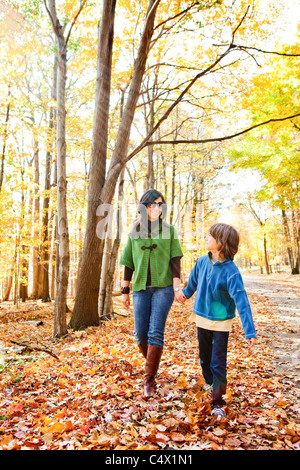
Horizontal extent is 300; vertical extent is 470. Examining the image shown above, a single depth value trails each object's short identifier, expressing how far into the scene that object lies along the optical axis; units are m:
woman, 2.98
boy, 2.56
